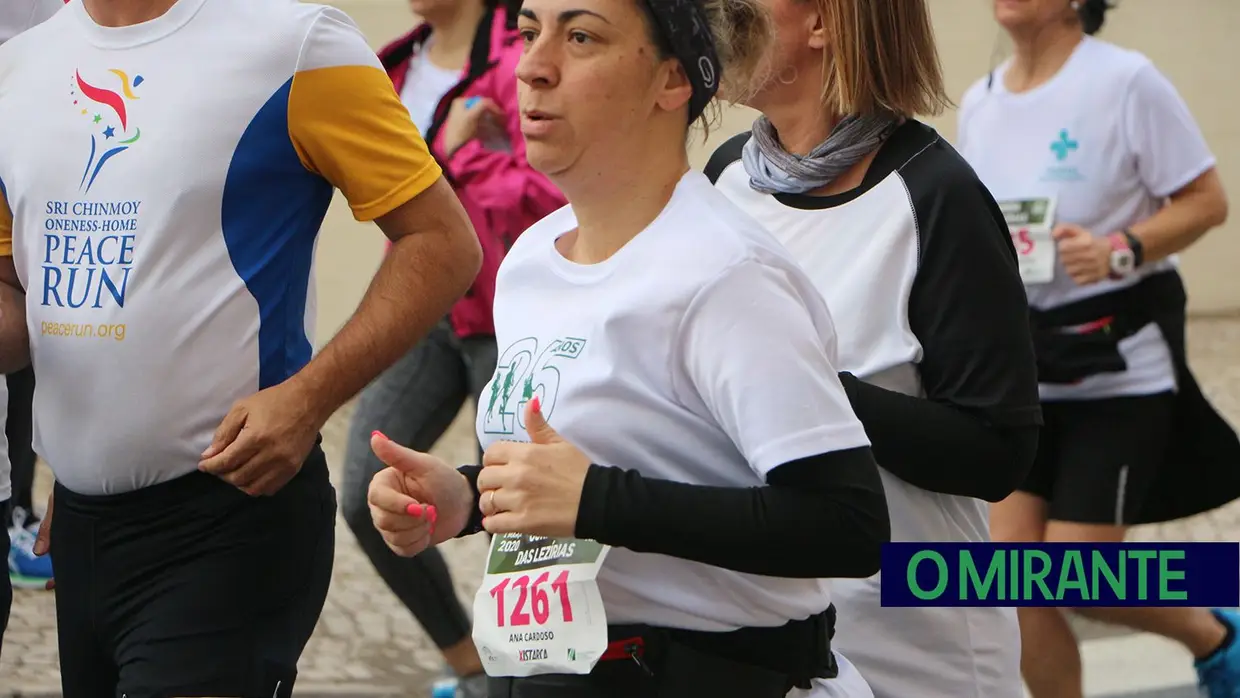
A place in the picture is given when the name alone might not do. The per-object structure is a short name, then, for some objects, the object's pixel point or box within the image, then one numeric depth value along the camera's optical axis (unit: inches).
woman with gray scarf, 213.2
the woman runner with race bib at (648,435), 159.5
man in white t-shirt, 210.5
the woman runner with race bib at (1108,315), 346.3
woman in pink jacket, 357.7
